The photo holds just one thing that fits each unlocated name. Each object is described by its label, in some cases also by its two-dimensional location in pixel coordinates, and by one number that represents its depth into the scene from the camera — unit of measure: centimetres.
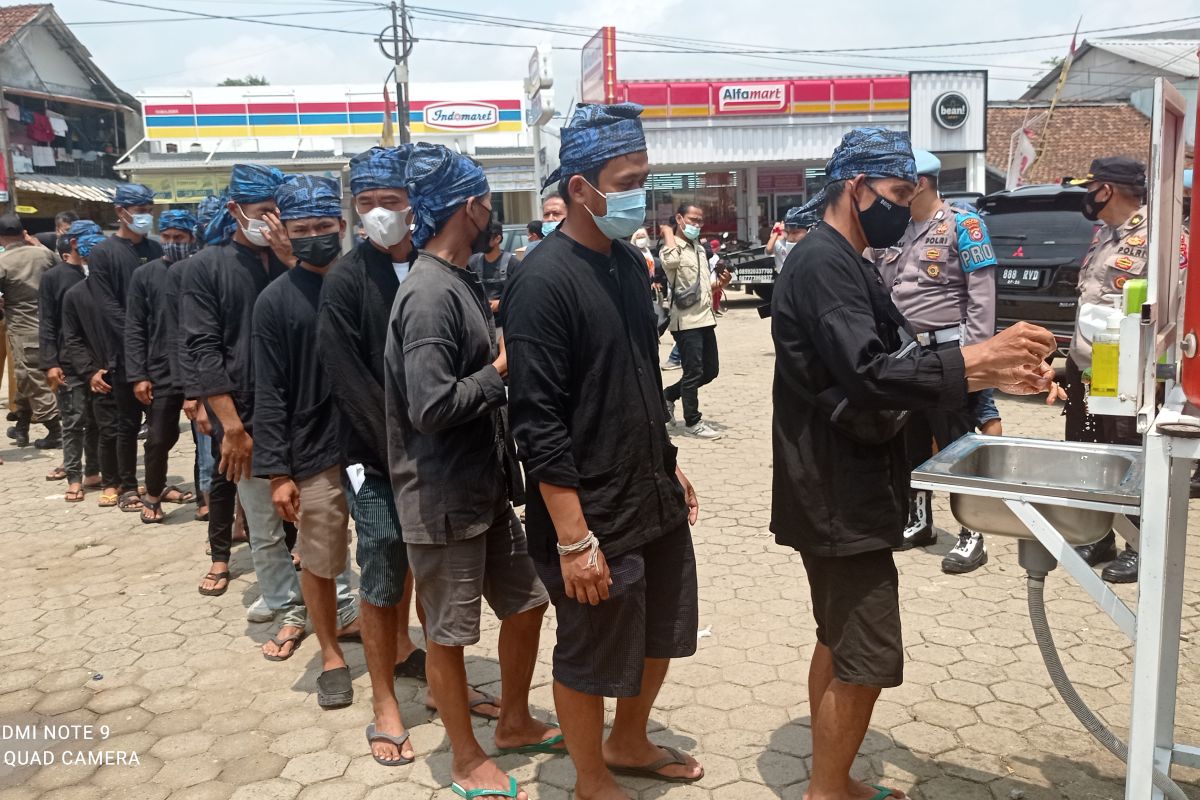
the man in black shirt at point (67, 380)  732
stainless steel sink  214
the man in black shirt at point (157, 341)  600
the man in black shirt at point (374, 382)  334
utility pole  2342
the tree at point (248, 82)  5641
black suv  838
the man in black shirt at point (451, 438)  286
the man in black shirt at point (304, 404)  373
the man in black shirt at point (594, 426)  260
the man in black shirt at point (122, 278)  673
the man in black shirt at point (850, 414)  243
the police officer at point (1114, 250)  458
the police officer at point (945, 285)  484
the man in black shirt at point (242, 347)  424
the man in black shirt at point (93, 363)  695
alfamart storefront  2598
